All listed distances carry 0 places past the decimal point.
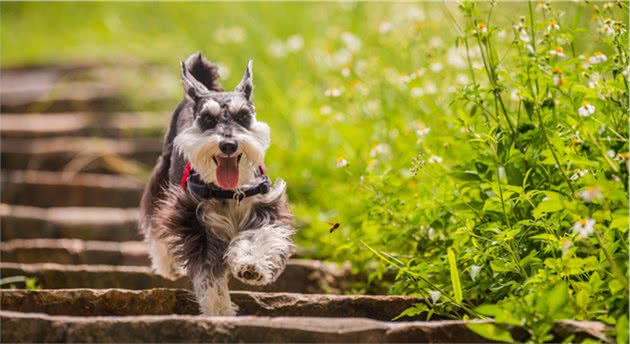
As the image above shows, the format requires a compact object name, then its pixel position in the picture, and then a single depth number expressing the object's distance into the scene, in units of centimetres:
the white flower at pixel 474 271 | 589
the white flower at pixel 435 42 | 939
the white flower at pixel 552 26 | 630
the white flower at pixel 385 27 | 917
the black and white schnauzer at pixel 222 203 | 629
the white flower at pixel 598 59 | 614
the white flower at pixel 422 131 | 726
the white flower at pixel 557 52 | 630
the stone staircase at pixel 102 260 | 520
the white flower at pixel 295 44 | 1288
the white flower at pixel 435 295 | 573
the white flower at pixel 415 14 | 1107
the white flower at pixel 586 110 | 585
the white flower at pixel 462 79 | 968
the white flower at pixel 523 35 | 640
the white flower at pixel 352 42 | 1154
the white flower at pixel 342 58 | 1143
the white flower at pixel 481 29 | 620
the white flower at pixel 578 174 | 582
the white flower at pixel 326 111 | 894
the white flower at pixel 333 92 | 807
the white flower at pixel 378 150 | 776
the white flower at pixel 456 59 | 999
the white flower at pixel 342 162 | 700
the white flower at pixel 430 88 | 924
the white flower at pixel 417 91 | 866
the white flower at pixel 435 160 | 709
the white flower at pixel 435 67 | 859
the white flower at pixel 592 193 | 471
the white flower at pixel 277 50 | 1332
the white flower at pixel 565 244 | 518
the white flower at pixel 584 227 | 484
